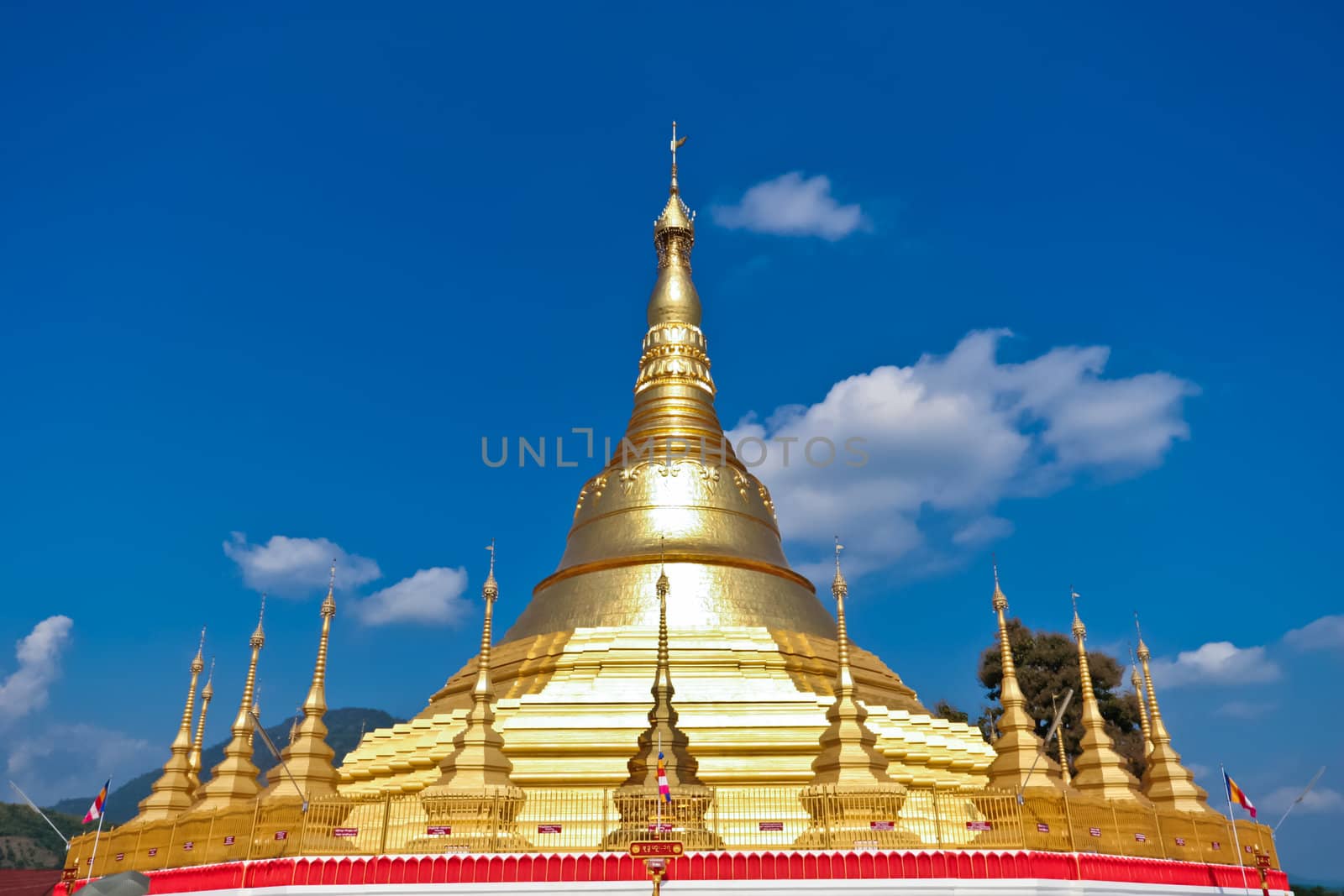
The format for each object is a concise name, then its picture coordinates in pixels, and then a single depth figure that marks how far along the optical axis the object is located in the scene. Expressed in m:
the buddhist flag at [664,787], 11.87
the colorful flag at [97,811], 14.34
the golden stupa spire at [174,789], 18.73
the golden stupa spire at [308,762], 14.73
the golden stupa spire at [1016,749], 14.16
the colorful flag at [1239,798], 14.88
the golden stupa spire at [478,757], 13.62
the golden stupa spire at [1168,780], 16.97
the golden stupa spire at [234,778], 16.09
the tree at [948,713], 37.10
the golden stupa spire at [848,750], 13.39
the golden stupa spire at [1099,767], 15.76
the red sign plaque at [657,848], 11.09
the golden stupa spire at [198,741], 20.65
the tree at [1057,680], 33.28
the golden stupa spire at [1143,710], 18.44
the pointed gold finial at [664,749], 13.41
